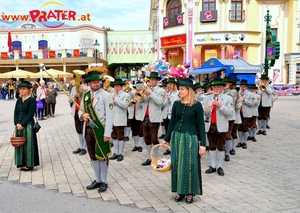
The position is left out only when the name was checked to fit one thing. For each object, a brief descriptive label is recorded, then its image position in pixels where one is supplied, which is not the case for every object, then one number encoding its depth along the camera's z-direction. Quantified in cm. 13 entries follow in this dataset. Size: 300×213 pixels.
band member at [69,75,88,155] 797
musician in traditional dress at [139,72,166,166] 712
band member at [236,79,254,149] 900
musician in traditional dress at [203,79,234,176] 629
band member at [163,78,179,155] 809
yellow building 2895
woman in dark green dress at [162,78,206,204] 462
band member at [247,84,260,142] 927
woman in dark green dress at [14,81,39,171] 654
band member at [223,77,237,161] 724
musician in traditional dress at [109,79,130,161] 770
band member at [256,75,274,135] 1070
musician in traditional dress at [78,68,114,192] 515
